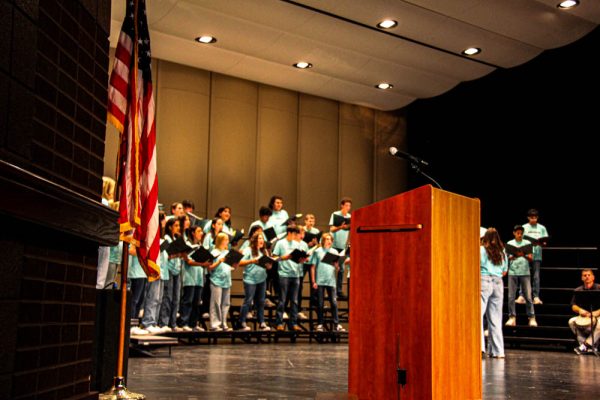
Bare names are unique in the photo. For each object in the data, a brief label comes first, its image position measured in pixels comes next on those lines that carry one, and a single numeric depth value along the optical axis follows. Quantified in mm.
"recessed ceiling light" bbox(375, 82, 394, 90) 15657
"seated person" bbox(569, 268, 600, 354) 11336
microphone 4345
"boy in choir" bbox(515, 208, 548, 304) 13055
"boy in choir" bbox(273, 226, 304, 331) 12242
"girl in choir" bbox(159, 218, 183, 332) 10492
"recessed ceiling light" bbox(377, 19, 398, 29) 12312
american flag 4473
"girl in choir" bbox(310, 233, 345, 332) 12789
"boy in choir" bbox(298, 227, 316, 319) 12591
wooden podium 3766
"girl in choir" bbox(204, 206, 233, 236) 11930
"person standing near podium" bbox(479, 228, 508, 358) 9523
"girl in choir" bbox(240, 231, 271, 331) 11734
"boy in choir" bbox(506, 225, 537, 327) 12836
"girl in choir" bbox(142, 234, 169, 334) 9430
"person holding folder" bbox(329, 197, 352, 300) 13141
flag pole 4246
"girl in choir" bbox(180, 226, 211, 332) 11023
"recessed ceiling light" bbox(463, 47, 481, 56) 13520
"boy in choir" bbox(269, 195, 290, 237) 13125
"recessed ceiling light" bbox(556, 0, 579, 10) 11297
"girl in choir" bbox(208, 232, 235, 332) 11266
